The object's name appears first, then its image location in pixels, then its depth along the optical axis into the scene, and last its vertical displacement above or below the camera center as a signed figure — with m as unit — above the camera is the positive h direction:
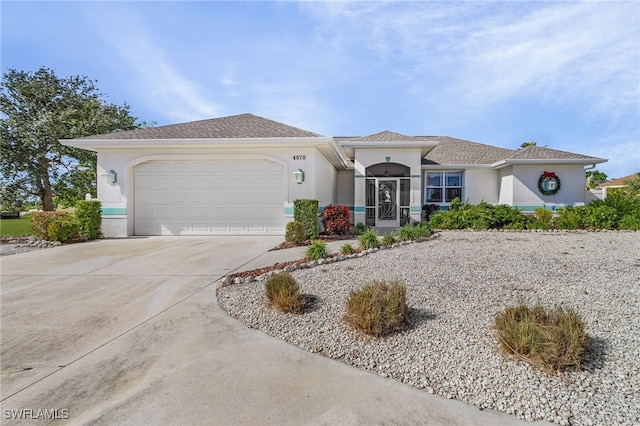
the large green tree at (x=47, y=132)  17.25 +3.85
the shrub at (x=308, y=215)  10.95 -0.27
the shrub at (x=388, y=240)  8.93 -0.91
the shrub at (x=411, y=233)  9.76 -0.78
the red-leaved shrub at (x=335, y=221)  11.77 -0.50
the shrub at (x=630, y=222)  12.12 -0.46
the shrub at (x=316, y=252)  7.15 -0.99
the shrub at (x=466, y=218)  13.05 -0.41
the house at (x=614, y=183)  39.29 +3.40
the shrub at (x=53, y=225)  10.54 -0.67
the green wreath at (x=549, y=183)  15.57 +1.25
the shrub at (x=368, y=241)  8.45 -0.87
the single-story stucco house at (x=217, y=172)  11.95 +1.28
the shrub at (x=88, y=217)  11.40 -0.43
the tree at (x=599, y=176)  47.56 +5.01
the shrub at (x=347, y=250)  7.78 -1.01
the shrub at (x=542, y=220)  12.80 -0.44
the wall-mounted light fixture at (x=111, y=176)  12.27 +1.07
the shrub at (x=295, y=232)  10.27 -0.79
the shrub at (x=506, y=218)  13.11 -0.37
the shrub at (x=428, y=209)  16.58 -0.05
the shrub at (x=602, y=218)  12.66 -0.31
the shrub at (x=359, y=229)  12.48 -0.84
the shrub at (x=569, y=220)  12.72 -0.40
